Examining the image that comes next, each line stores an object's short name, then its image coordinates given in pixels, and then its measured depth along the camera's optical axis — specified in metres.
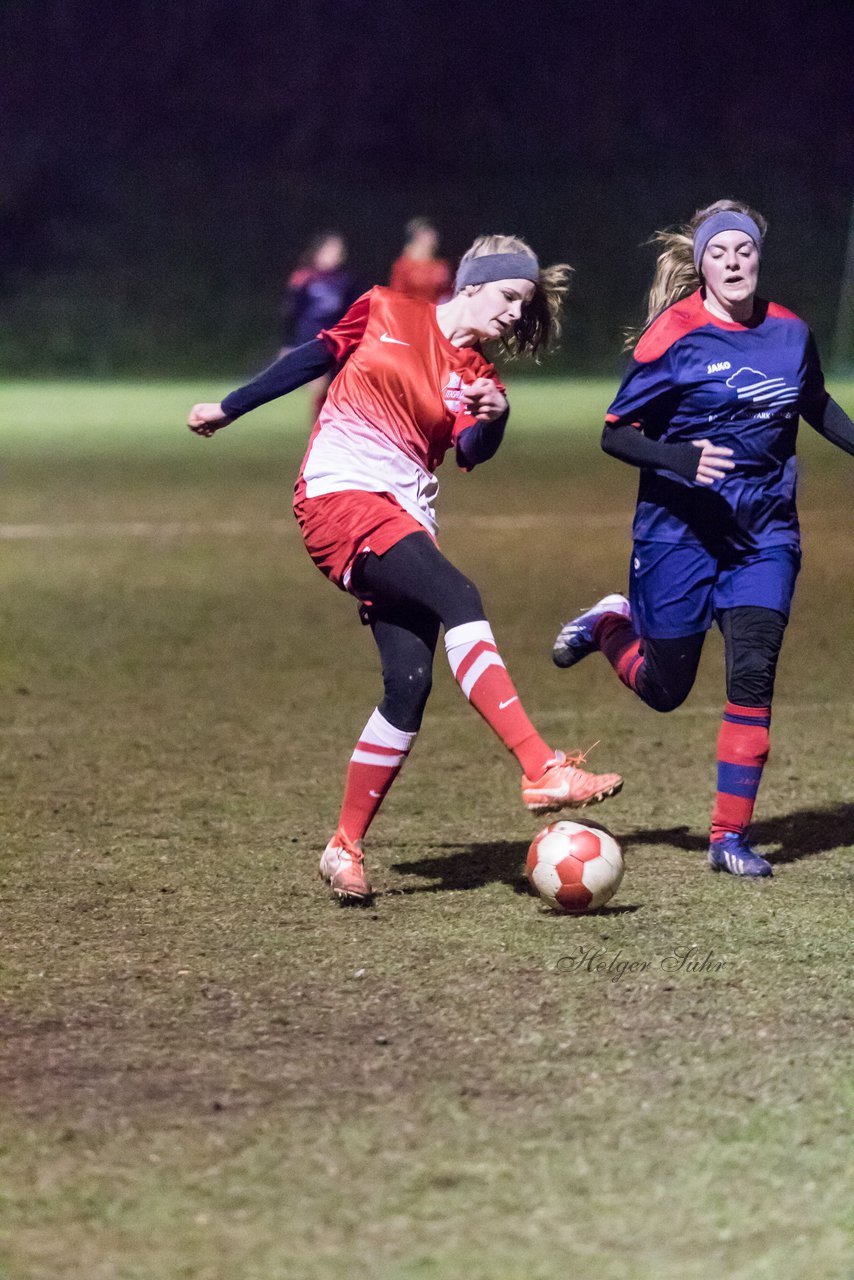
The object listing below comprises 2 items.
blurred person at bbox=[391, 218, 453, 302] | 35.66
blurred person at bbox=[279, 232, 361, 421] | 37.31
